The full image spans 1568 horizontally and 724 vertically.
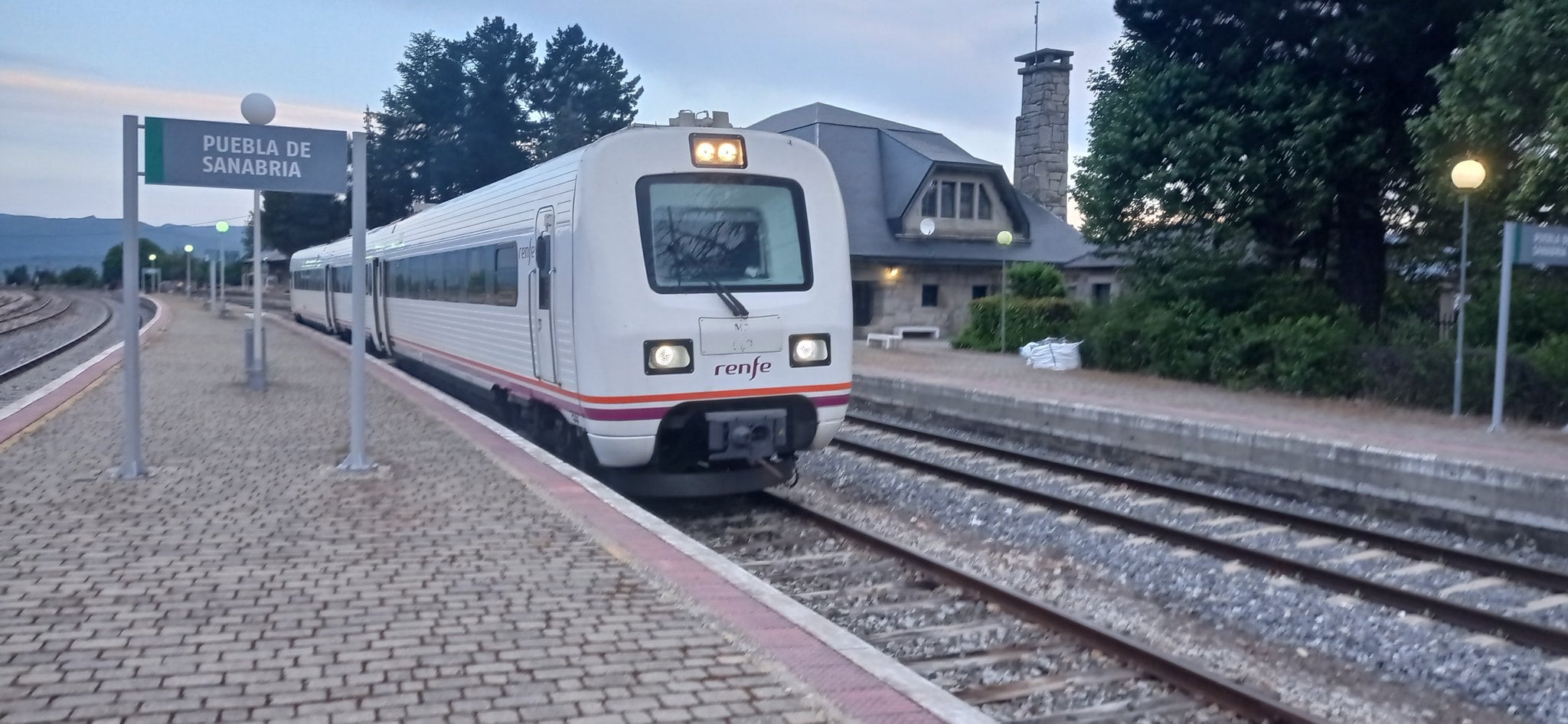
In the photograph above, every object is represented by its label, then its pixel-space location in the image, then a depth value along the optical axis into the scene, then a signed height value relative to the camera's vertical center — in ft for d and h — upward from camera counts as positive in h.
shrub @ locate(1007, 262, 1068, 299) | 98.27 +1.64
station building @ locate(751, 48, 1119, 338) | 107.24 +6.98
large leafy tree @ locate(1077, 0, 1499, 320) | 55.62 +8.76
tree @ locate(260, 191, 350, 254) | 205.57 +10.92
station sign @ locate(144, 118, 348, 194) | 30.35 +3.28
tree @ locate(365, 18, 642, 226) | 192.54 +28.62
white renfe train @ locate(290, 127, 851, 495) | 28.96 -0.35
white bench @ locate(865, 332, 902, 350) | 95.50 -3.54
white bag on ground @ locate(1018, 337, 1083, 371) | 72.02 -3.34
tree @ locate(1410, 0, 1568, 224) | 41.70 +7.54
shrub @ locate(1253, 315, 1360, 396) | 53.98 -2.14
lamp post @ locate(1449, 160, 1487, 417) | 43.21 +4.98
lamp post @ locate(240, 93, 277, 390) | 46.68 +1.50
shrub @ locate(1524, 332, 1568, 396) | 44.57 -1.81
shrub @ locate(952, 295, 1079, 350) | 87.71 -1.39
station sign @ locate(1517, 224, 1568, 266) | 39.58 +2.35
